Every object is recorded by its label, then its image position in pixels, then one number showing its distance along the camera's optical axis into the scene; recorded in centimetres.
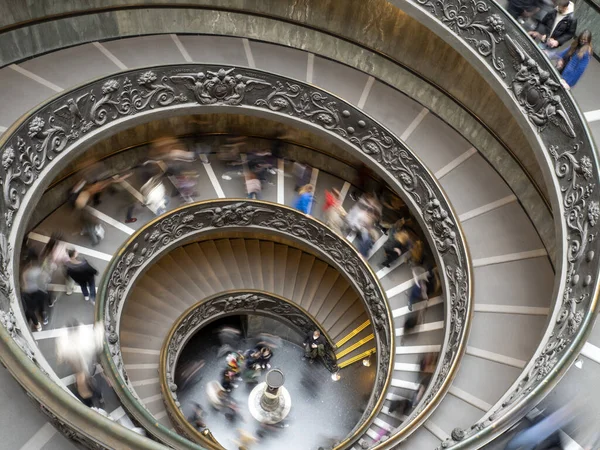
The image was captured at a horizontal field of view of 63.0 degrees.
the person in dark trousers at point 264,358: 1381
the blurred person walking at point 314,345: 1311
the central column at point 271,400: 1198
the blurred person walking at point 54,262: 899
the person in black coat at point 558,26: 767
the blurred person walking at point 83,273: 898
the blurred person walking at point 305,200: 1184
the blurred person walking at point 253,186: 1204
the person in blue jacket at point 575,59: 717
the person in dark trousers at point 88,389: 791
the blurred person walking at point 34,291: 827
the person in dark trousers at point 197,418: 1198
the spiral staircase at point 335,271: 679
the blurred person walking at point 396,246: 1137
